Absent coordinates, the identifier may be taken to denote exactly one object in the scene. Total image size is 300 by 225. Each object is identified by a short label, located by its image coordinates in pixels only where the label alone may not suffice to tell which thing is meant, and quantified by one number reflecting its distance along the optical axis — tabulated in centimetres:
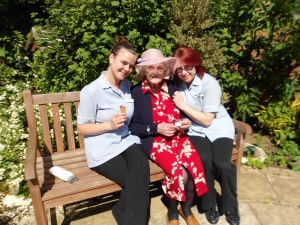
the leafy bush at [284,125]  418
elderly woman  260
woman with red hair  271
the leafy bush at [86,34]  328
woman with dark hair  238
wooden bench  231
